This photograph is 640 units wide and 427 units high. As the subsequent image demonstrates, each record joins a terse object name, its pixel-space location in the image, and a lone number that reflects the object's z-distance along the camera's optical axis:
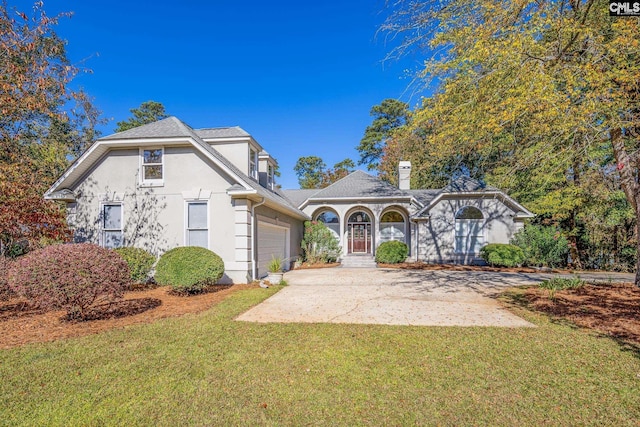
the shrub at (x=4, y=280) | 7.22
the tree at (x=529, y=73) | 6.01
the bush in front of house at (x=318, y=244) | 17.61
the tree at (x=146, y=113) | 37.97
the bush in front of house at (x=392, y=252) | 16.88
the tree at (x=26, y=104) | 7.00
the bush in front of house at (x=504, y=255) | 14.85
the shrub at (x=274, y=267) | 10.31
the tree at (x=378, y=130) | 35.62
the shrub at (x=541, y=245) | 14.88
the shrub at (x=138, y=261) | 9.91
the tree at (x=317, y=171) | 40.28
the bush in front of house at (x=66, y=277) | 5.58
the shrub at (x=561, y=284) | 8.64
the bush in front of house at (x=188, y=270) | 8.35
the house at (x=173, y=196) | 10.31
